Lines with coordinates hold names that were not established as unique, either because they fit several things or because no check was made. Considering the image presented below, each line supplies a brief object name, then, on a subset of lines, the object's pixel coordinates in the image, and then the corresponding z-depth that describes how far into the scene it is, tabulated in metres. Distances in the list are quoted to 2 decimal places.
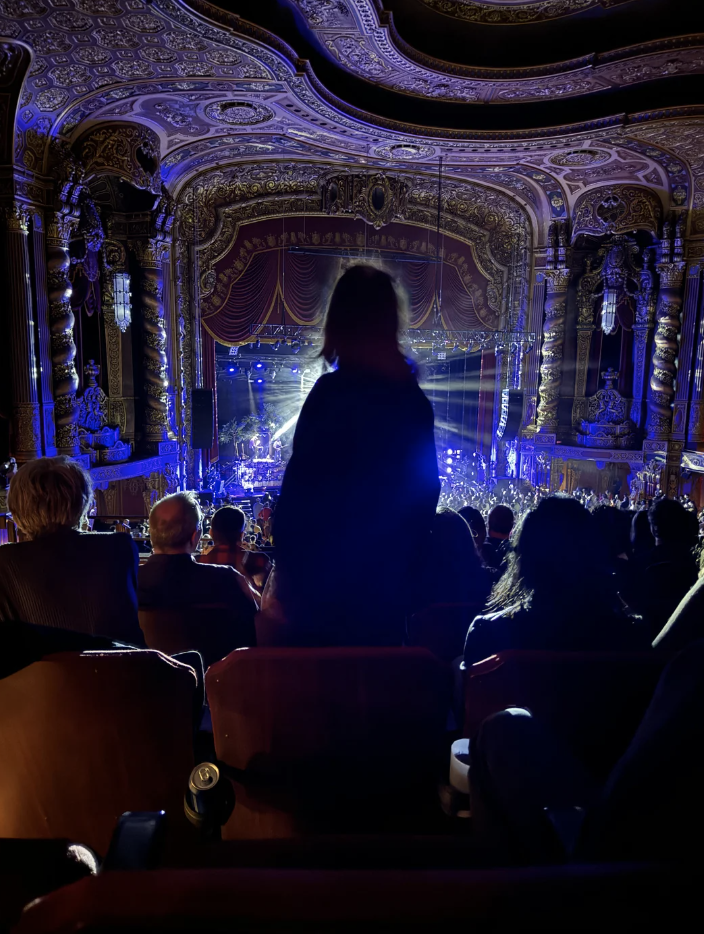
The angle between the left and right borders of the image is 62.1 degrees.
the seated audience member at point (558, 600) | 1.80
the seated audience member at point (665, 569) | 2.59
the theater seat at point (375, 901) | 0.53
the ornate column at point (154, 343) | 8.98
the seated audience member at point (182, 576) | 2.32
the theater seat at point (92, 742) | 1.36
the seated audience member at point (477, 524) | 4.33
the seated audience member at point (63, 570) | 1.77
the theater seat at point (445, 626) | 2.38
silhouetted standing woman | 1.49
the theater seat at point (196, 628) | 2.24
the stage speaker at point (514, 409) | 11.02
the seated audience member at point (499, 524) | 4.35
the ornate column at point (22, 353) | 6.36
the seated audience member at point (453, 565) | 2.60
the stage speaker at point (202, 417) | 9.95
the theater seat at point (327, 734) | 1.38
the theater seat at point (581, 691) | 1.42
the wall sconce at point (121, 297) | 8.52
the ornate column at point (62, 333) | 6.75
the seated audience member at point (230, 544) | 3.19
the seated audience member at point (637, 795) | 0.75
